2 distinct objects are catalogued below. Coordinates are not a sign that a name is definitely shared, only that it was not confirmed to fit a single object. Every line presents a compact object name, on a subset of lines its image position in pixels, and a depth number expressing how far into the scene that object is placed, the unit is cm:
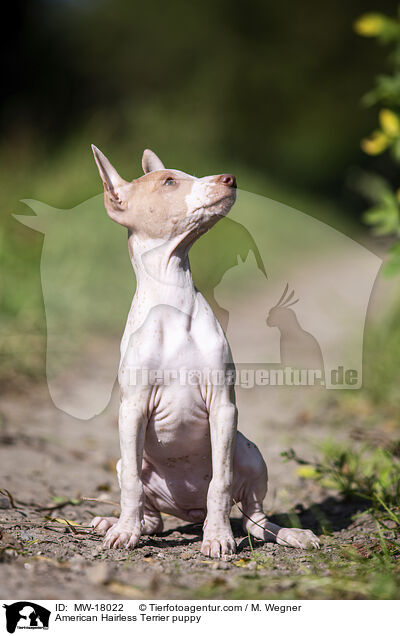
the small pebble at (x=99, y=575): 414
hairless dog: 485
